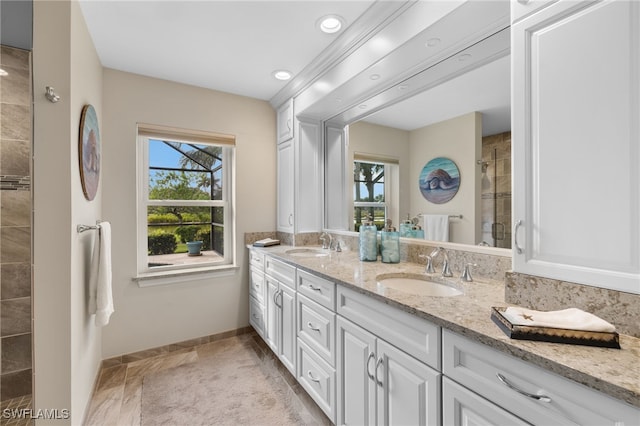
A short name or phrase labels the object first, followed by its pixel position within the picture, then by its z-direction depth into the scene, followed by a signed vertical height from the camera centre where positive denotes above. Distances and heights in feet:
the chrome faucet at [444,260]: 4.82 -0.84
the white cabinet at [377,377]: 3.30 -2.20
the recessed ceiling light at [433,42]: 4.57 +2.80
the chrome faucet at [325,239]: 8.25 -0.80
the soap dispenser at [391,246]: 5.90 -0.70
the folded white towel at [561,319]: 2.36 -0.97
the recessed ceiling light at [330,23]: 5.40 +3.73
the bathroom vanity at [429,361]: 2.10 -1.52
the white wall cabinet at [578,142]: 2.47 +0.68
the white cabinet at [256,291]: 8.14 -2.38
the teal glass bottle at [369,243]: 6.18 -0.67
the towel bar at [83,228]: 5.03 -0.26
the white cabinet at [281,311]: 6.41 -2.42
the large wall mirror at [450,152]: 4.48 +1.20
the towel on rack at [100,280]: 5.53 -1.31
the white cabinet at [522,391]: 1.99 -1.47
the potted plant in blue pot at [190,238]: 8.87 -0.79
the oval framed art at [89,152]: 5.25 +1.25
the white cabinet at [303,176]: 8.64 +1.14
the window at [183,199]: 8.26 +0.43
